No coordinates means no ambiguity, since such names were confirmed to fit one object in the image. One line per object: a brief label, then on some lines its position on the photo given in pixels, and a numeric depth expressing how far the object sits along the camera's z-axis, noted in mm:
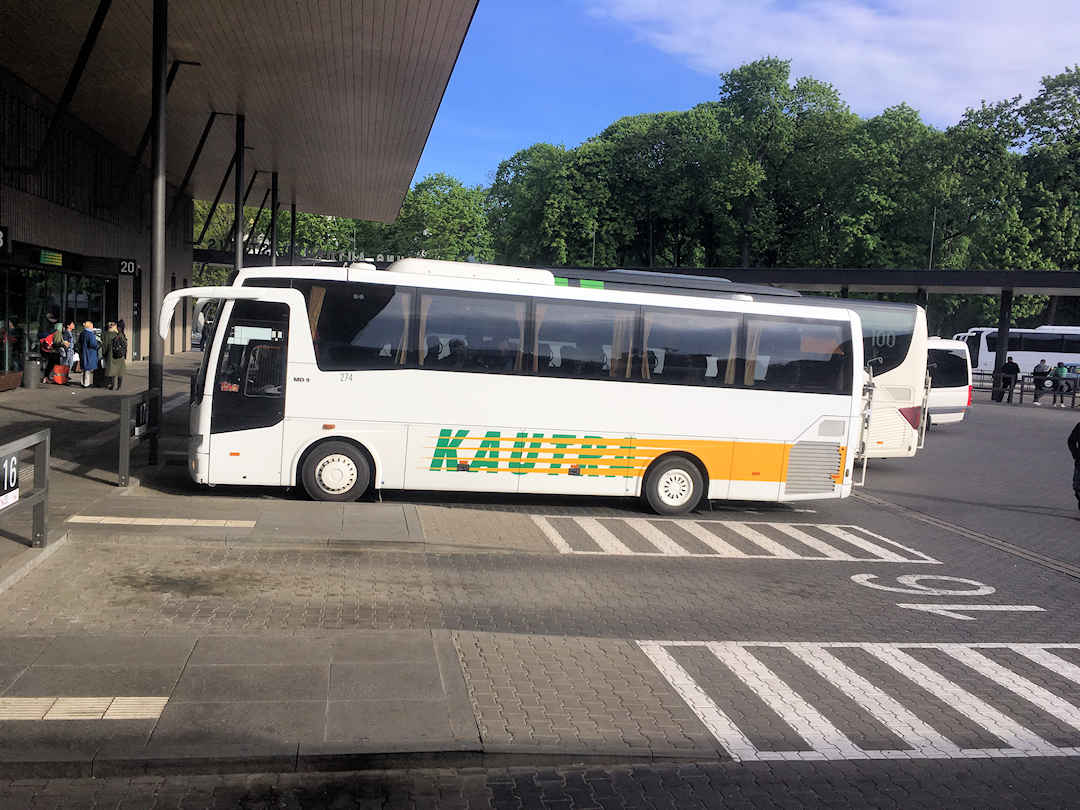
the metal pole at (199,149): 24892
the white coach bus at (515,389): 12062
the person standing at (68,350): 26000
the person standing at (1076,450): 14773
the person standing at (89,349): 24656
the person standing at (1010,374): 41094
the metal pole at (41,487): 8555
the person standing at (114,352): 24375
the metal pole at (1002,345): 41750
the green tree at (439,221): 74812
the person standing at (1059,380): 41156
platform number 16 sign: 7684
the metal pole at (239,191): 24141
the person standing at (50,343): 25734
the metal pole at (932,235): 58344
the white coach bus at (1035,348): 58594
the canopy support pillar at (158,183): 14047
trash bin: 23969
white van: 26109
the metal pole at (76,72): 15825
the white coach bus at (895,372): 18875
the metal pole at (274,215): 33875
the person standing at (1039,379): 41250
